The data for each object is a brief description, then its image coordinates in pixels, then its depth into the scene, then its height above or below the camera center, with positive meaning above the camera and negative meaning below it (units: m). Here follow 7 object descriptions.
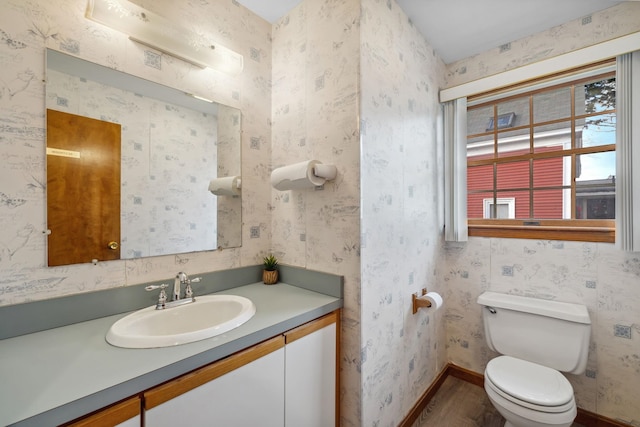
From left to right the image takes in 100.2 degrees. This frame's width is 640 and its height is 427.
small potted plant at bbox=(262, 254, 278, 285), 1.56 -0.34
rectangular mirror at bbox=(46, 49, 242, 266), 1.03 +0.21
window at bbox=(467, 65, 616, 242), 1.63 +0.35
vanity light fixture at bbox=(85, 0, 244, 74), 1.07 +0.80
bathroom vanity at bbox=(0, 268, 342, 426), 0.63 -0.45
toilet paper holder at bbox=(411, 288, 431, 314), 1.63 -0.55
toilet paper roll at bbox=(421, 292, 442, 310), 1.61 -0.53
